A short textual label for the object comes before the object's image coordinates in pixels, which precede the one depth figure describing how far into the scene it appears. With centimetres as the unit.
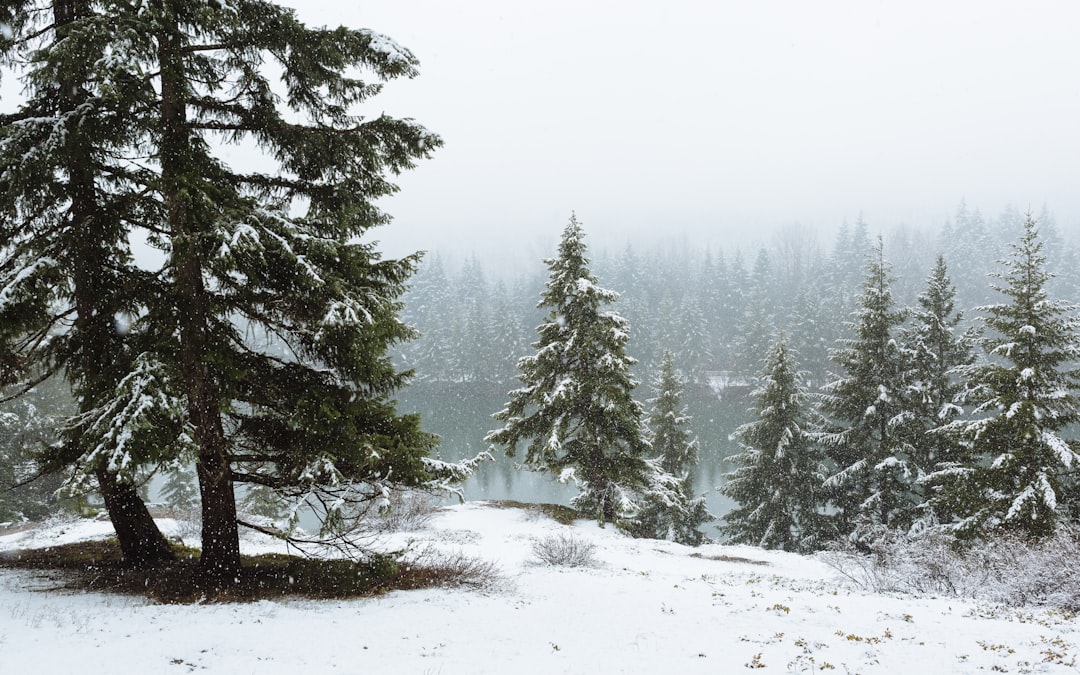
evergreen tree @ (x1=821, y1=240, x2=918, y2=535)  2162
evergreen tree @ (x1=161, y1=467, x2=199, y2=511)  3058
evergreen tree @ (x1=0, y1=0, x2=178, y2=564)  653
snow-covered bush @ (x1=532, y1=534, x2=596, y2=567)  1353
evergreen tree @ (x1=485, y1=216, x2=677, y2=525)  1977
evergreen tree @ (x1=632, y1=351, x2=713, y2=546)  2753
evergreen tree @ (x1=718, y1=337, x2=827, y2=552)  2414
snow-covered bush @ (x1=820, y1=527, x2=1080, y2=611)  1084
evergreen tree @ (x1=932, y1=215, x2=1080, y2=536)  1596
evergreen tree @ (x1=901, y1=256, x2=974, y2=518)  2172
